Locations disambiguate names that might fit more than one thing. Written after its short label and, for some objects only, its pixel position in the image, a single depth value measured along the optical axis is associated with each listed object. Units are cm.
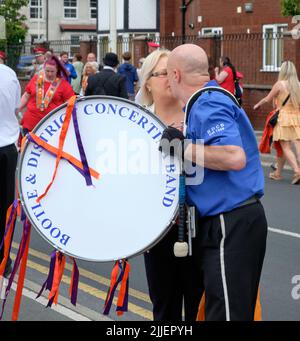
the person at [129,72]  2237
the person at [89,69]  1965
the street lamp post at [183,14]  2865
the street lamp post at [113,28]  2495
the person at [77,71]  2542
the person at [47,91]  995
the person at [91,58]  2270
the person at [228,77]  1795
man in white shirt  709
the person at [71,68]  2327
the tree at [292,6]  2328
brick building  2309
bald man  427
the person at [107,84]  1402
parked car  3847
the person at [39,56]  2254
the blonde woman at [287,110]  1382
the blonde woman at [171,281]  489
